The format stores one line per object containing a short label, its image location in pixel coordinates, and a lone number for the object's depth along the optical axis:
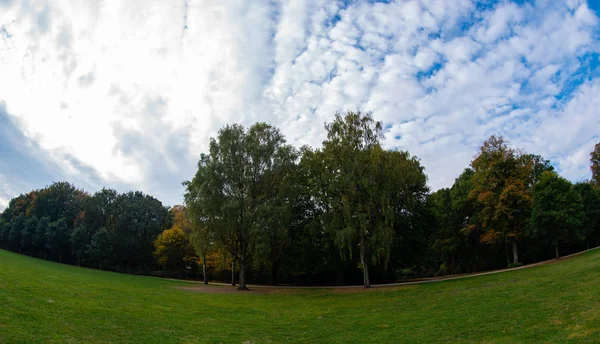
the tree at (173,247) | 57.25
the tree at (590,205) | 49.15
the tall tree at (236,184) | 31.99
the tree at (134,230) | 66.44
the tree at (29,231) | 70.38
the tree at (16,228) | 72.94
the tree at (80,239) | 65.00
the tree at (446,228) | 52.84
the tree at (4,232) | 75.38
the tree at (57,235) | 67.50
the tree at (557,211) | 37.59
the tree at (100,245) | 62.59
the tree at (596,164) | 57.88
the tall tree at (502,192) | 41.81
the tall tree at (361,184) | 29.97
